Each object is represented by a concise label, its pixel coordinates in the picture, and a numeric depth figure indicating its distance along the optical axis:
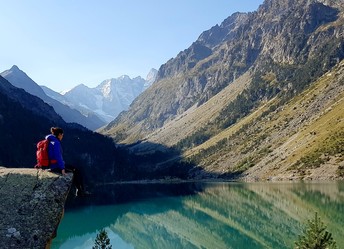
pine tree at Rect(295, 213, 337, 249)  41.16
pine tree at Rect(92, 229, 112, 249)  49.26
